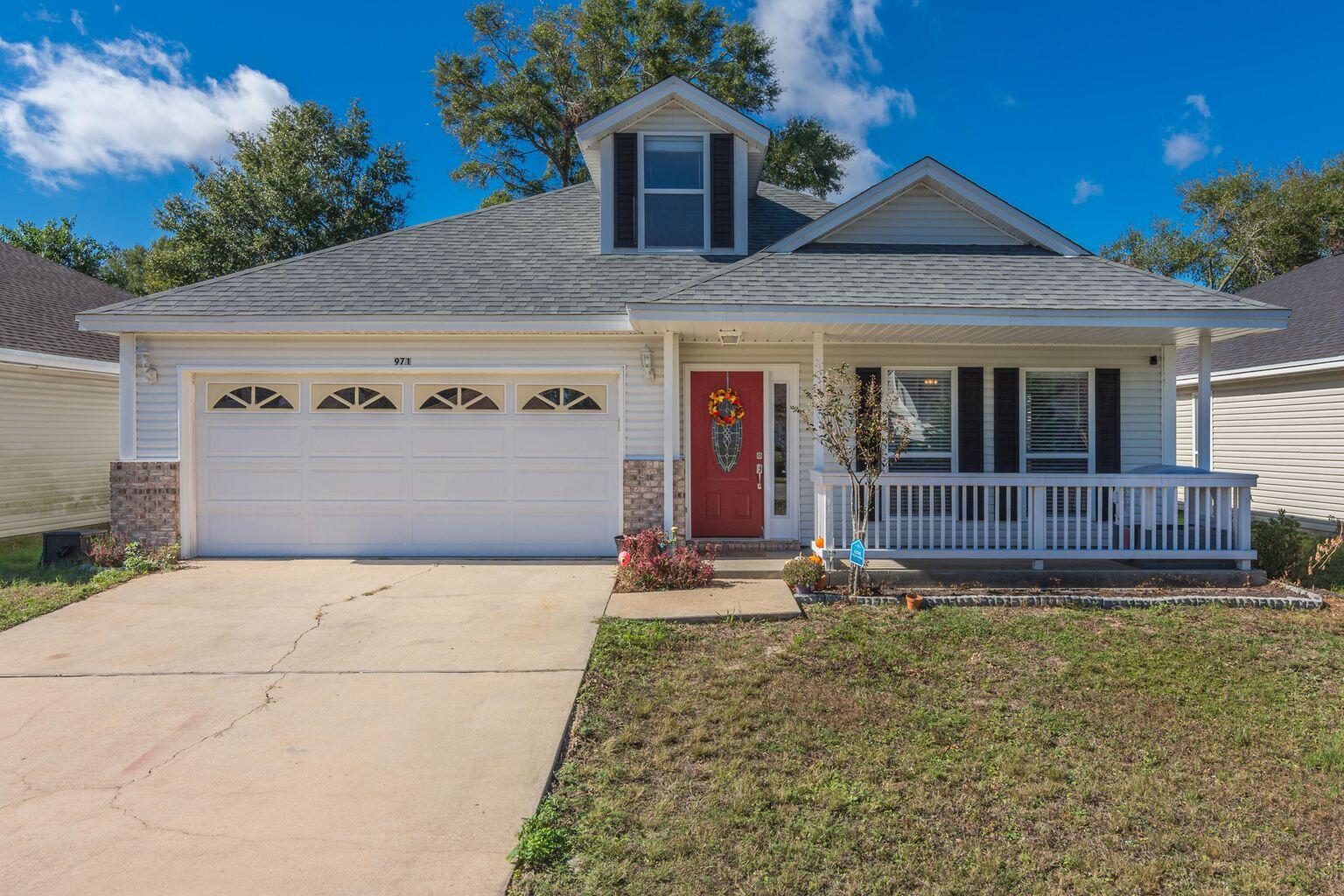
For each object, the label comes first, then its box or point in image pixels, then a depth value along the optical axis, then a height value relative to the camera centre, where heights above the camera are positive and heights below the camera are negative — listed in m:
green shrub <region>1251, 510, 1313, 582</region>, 7.28 -1.11
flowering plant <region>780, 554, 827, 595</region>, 6.74 -1.26
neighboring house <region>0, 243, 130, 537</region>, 10.32 +0.62
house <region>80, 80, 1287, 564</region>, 8.30 +0.65
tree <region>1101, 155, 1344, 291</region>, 23.55 +8.13
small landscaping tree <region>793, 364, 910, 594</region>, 6.50 +0.18
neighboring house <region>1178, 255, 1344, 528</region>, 10.89 +0.78
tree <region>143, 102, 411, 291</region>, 19.92 +7.57
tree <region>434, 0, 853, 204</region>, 20.44 +11.62
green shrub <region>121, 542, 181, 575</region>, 8.03 -1.33
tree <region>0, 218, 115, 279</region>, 25.14 +7.91
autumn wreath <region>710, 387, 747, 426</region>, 8.84 +0.54
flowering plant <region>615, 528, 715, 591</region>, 6.95 -1.23
